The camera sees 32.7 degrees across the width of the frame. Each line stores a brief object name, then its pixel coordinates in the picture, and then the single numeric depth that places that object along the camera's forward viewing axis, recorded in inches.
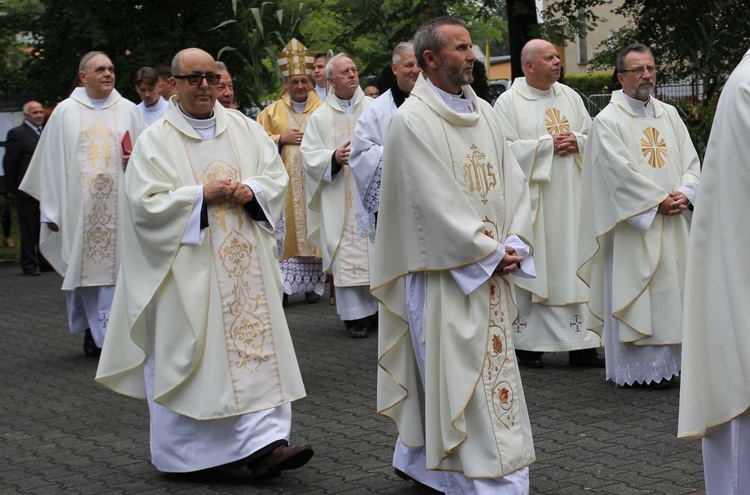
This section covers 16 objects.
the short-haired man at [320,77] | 508.7
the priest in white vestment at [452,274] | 209.3
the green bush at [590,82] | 1057.1
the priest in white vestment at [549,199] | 352.8
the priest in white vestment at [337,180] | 430.3
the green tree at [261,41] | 656.4
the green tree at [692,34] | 722.8
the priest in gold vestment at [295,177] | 477.1
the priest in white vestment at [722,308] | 171.9
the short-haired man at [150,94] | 426.9
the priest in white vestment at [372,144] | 353.1
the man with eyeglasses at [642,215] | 314.8
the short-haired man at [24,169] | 652.1
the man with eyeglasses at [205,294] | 244.4
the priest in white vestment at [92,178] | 389.1
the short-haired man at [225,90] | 395.9
